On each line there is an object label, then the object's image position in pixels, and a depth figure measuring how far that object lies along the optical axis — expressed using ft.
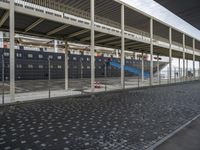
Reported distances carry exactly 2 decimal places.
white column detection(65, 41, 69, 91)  39.49
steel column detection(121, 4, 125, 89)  40.20
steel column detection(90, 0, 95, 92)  33.95
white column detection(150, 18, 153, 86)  50.19
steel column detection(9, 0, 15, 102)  23.77
